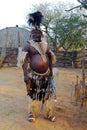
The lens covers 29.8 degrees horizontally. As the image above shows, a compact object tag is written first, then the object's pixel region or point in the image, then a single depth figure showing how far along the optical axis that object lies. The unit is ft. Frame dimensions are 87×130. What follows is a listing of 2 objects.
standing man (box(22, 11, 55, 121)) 9.44
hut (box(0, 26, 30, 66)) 29.21
